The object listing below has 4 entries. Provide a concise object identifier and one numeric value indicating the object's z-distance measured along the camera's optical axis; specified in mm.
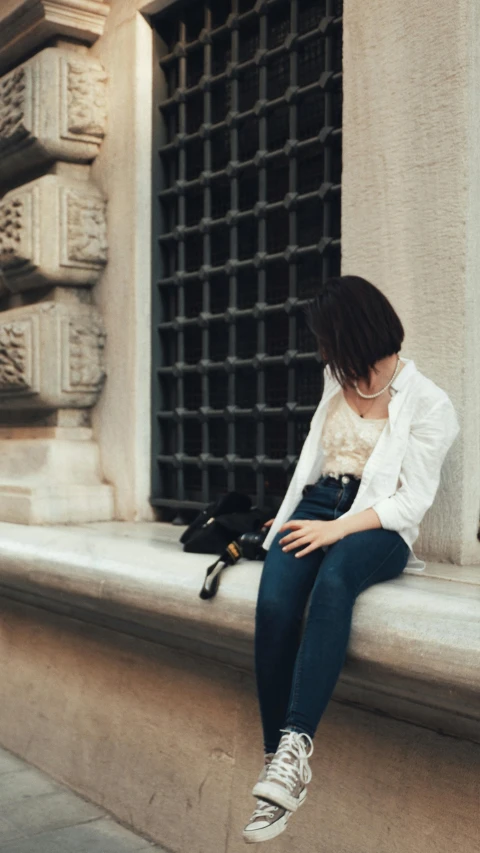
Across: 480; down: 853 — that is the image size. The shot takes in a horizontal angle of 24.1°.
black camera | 3318
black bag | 3596
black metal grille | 4082
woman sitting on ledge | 2559
